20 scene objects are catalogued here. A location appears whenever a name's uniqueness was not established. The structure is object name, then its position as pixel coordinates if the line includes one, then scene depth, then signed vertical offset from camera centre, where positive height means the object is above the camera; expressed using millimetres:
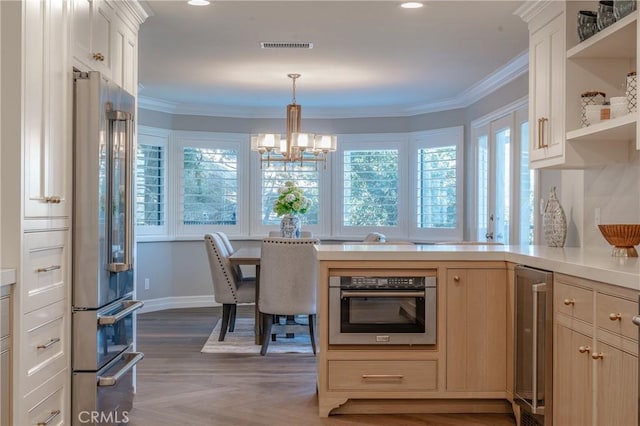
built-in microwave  3561 -526
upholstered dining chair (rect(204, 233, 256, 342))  5477 -589
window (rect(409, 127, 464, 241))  7352 +355
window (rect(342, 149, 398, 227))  8078 +313
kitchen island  3559 -743
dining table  5254 -413
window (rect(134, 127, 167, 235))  7375 +349
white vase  6152 -126
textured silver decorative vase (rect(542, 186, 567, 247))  3961 -54
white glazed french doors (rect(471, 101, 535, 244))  5480 +335
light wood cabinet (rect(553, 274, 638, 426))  2240 -545
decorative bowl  3031 -108
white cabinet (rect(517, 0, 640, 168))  3395 +758
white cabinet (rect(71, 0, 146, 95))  2930 +913
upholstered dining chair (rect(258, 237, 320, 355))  4969 -500
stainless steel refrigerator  2826 -153
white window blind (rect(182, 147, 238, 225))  7883 +337
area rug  5266 -1141
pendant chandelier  5812 +665
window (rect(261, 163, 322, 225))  8172 +376
